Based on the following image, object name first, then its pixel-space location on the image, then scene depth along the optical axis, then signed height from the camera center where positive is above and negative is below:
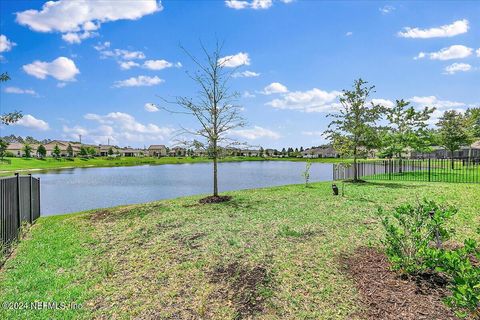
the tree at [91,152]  97.53 +1.78
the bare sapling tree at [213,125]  11.94 +1.21
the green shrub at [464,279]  2.67 -1.19
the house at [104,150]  124.69 +3.23
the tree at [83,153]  87.45 +1.34
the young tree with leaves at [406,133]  24.14 +1.83
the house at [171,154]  124.59 +1.00
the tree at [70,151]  93.59 +2.08
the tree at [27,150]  72.81 +1.99
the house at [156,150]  135.25 +2.91
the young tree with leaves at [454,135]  29.50 +1.64
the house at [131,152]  137.26 +2.31
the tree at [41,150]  76.38 +2.04
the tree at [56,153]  82.53 +1.38
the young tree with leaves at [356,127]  16.91 +1.49
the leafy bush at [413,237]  4.18 -1.20
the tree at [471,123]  32.72 +3.37
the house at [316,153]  115.88 +0.45
